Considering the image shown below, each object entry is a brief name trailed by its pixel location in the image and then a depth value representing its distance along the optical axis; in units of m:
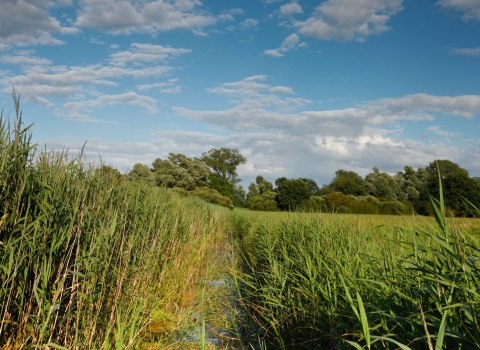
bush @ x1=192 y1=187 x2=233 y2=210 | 30.84
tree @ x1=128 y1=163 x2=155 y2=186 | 34.04
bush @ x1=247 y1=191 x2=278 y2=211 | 43.91
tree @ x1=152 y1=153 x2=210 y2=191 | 43.34
